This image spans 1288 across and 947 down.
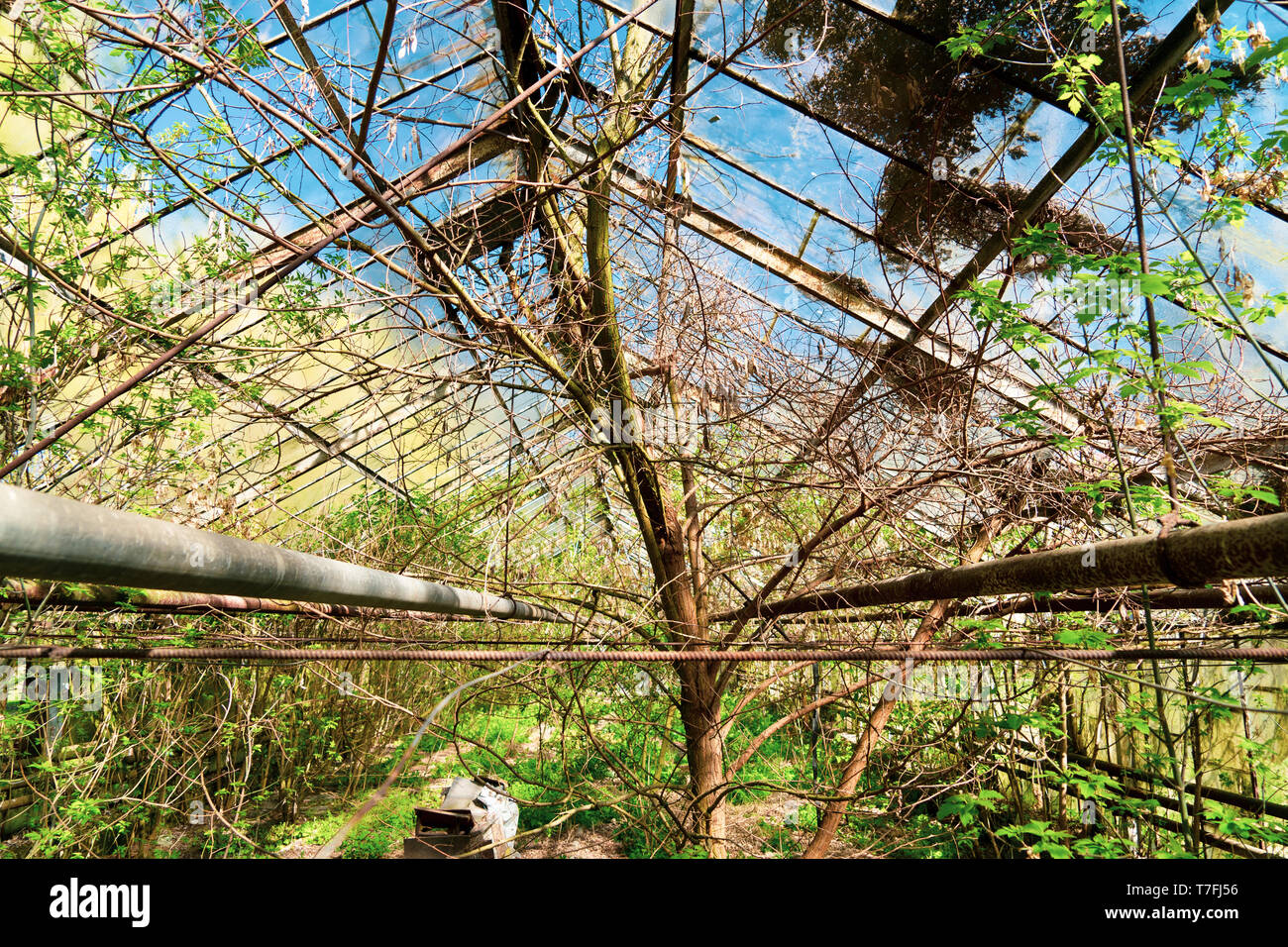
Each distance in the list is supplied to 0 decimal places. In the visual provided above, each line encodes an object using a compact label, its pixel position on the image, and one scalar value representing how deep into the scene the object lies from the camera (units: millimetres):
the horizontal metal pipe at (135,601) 2301
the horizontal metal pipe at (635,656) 1103
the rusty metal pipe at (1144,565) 827
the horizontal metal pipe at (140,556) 554
